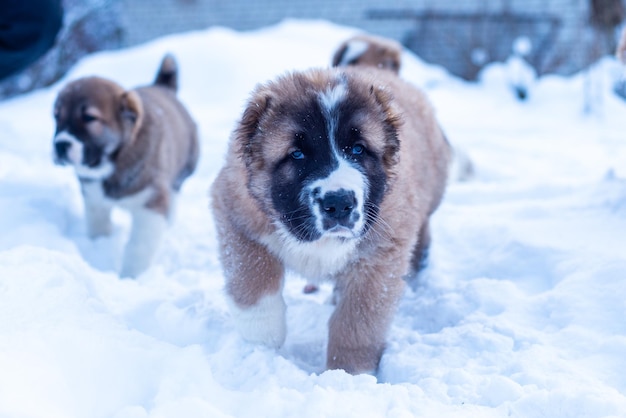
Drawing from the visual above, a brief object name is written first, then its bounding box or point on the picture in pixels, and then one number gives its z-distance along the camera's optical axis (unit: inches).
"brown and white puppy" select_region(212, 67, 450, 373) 103.1
